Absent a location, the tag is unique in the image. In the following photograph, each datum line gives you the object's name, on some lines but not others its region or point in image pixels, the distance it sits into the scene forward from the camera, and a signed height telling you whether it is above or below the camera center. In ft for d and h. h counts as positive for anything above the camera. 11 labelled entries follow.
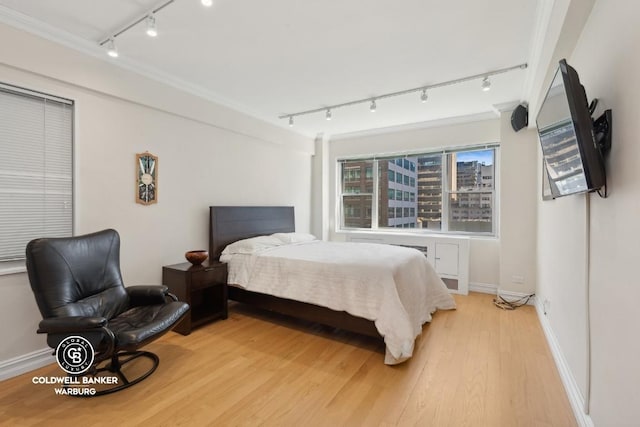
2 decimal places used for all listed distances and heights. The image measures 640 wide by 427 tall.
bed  8.41 -2.30
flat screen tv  4.42 +1.26
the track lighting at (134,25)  6.99 +4.69
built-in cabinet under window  14.33 -2.23
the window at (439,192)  15.08 +1.04
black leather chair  6.29 -2.36
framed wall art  10.03 +1.08
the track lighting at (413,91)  9.92 +4.66
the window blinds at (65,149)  7.47 +1.58
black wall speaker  12.35 +3.98
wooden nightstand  9.91 -2.76
